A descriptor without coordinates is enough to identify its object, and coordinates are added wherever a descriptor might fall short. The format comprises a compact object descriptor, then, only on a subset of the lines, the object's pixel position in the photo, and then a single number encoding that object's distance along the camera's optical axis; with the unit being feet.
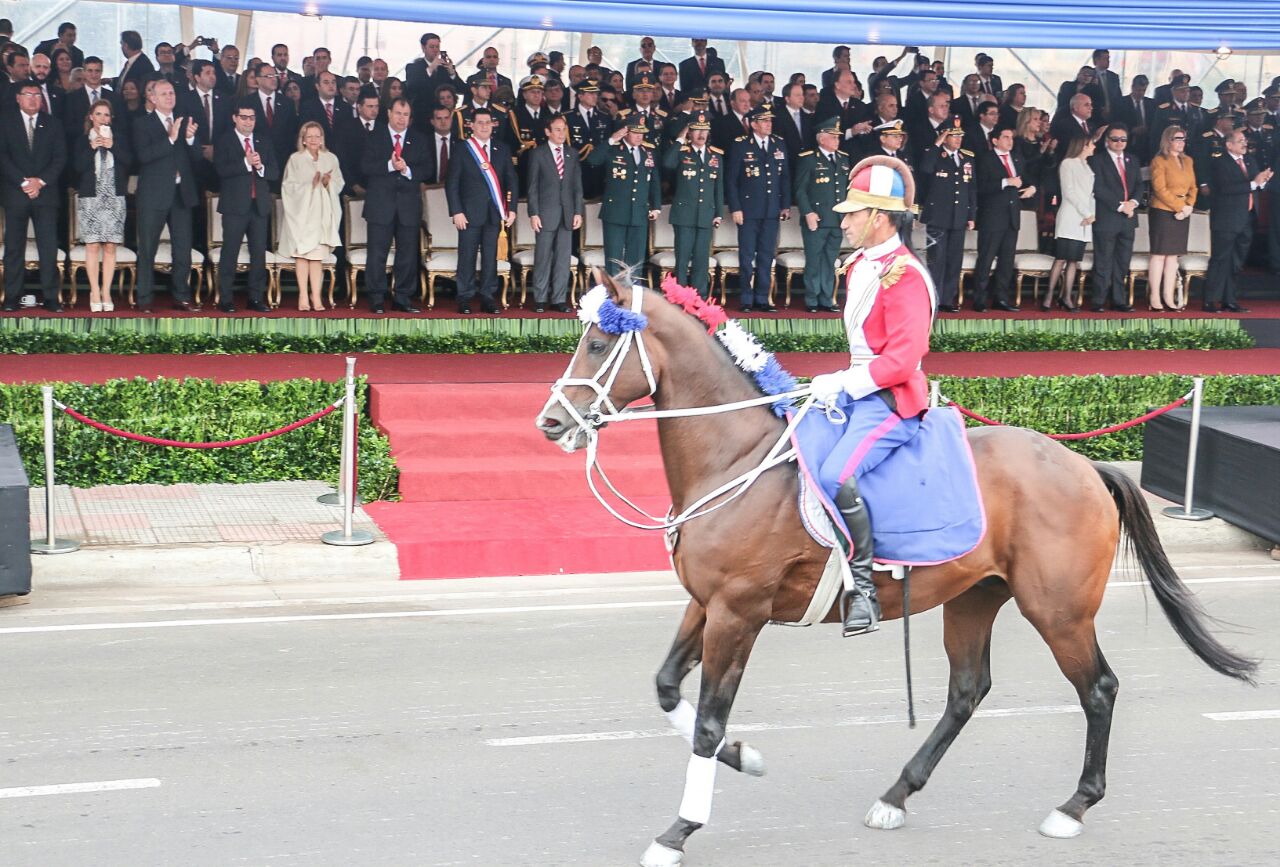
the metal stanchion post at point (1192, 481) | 41.16
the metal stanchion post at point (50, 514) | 33.76
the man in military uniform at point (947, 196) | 57.72
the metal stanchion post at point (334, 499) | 39.11
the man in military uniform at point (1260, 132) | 66.85
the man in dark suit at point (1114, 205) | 60.34
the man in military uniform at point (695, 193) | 55.16
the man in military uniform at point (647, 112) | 55.62
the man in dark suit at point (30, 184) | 49.42
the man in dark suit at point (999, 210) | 59.47
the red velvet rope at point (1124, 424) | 40.86
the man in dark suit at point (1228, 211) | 62.44
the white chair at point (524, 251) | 56.54
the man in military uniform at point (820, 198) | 56.95
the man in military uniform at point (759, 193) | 56.49
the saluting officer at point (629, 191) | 54.85
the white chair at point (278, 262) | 53.83
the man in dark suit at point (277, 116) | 55.01
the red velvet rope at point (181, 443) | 35.40
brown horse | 19.93
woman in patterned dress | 49.62
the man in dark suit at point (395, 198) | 53.01
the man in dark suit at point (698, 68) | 62.90
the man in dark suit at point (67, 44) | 55.01
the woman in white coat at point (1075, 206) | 60.18
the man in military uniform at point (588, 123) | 57.72
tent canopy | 45.39
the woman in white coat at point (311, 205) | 52.60
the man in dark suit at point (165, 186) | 50.39
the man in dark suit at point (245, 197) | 51.39
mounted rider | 20.44
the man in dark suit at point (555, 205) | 54.13
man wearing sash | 53.42
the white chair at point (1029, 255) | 61.93
